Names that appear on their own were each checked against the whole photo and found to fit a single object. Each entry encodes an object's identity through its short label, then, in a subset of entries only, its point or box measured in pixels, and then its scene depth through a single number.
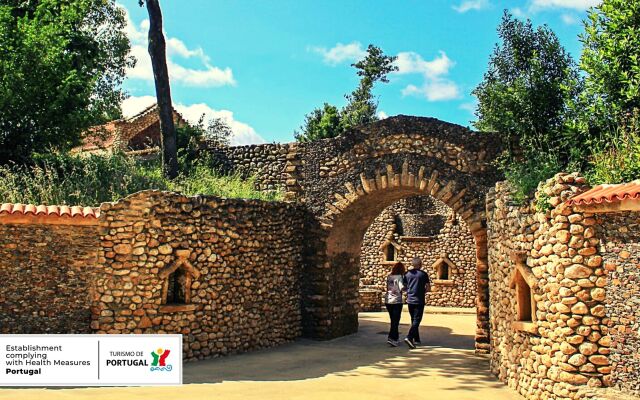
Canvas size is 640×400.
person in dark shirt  11.58
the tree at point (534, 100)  10.64
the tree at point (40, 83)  12.10
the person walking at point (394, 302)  11.84
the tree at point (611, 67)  9.03
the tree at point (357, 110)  28.78
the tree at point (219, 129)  30.20
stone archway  11.38
